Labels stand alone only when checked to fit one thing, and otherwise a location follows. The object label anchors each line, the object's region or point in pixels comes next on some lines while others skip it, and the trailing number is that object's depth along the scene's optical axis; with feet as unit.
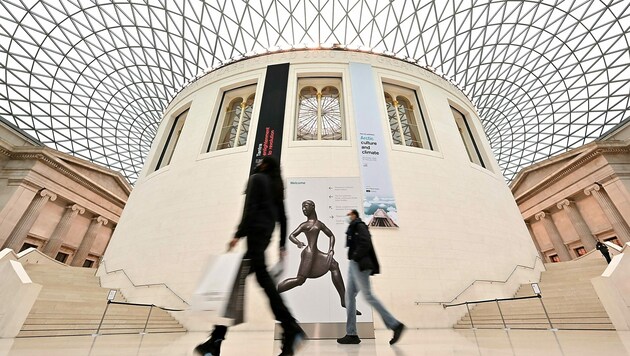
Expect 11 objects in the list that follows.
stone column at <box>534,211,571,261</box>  78.69
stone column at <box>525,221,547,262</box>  90.14
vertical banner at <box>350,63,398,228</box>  32.08
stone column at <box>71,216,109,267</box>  79.77
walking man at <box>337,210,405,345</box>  12.30
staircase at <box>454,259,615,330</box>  20.25
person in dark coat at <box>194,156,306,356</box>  7.26
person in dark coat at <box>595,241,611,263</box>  33.98
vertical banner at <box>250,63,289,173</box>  37.22
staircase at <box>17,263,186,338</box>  19.33
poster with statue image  25.80
